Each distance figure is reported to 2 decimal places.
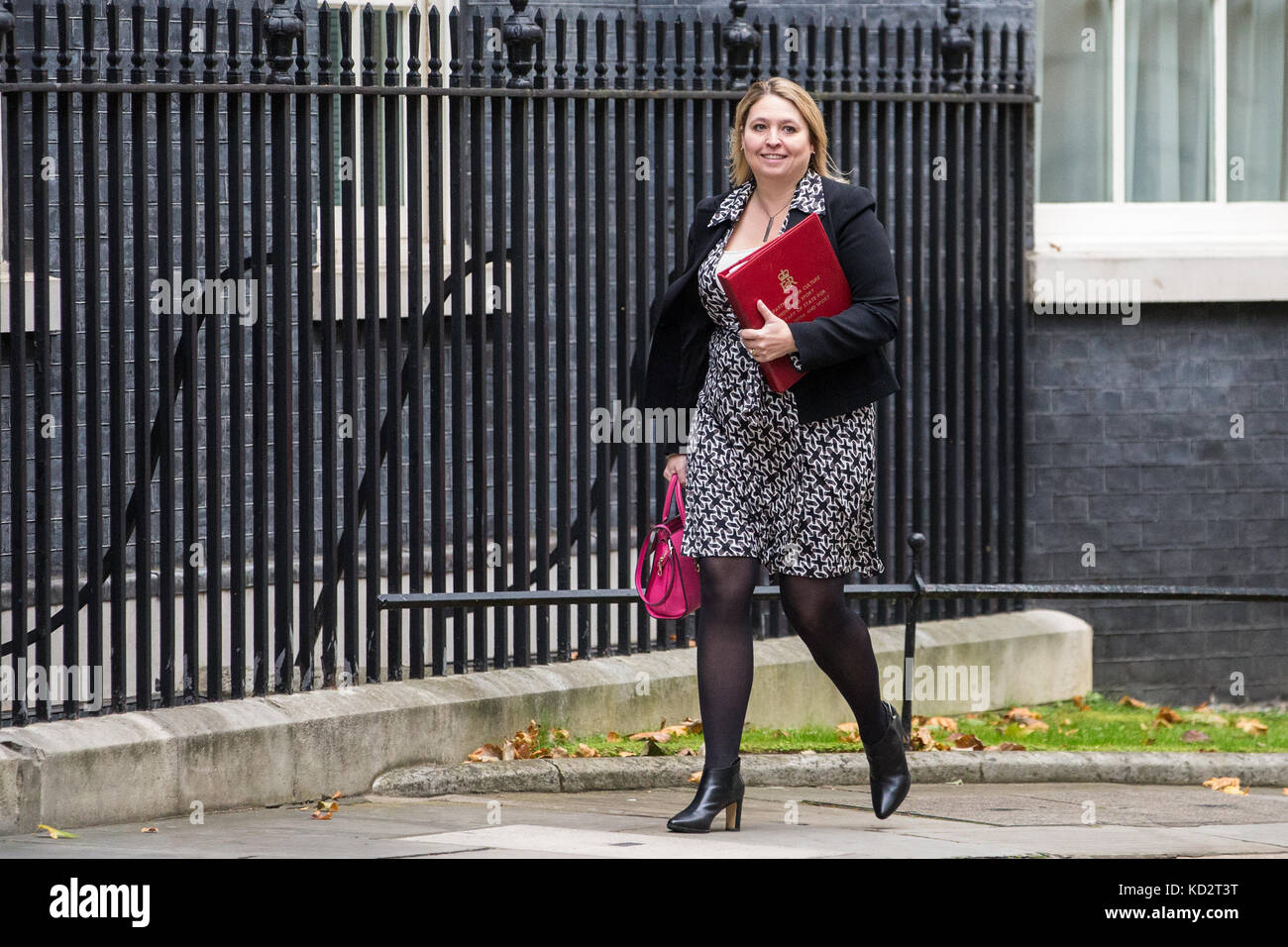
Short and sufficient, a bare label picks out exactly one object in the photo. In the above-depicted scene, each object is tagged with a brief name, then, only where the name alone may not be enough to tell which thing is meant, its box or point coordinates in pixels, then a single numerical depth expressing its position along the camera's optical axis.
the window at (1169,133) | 18.31
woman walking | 9.97
